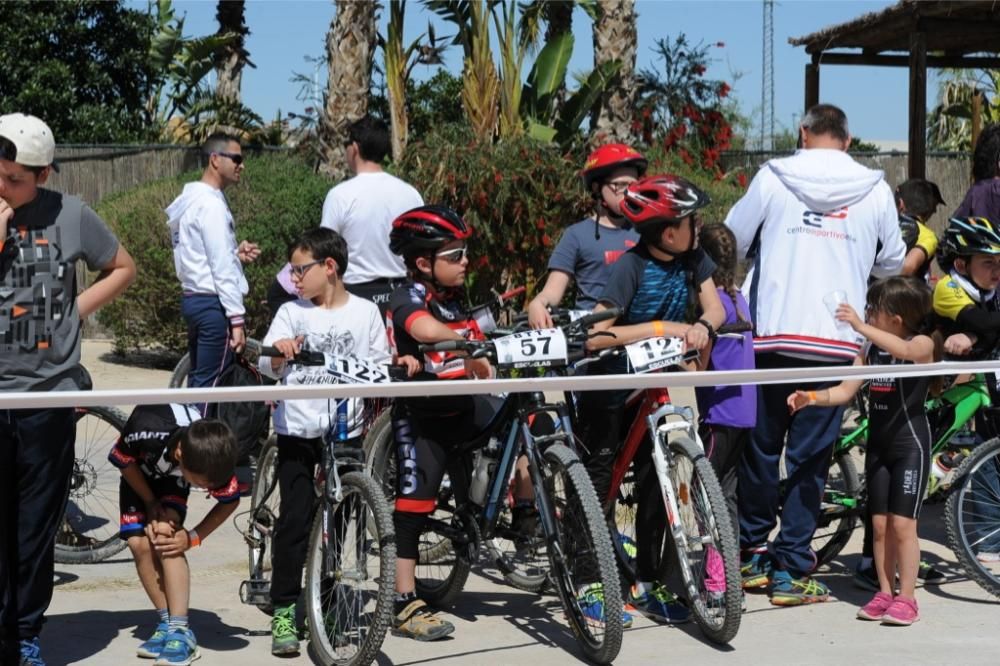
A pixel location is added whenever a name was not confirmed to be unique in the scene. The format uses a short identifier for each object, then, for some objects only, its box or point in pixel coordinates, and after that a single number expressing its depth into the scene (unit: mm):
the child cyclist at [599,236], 6426
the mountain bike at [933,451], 6574
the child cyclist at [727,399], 6043
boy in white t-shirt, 5445
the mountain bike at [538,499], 5152
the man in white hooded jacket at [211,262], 7883
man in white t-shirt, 7684
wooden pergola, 12555
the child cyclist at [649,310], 5805
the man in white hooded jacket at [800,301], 6230
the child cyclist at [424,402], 5605
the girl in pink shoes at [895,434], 5969
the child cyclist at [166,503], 5258
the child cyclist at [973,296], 6500
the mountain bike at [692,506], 5375
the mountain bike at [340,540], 5230
